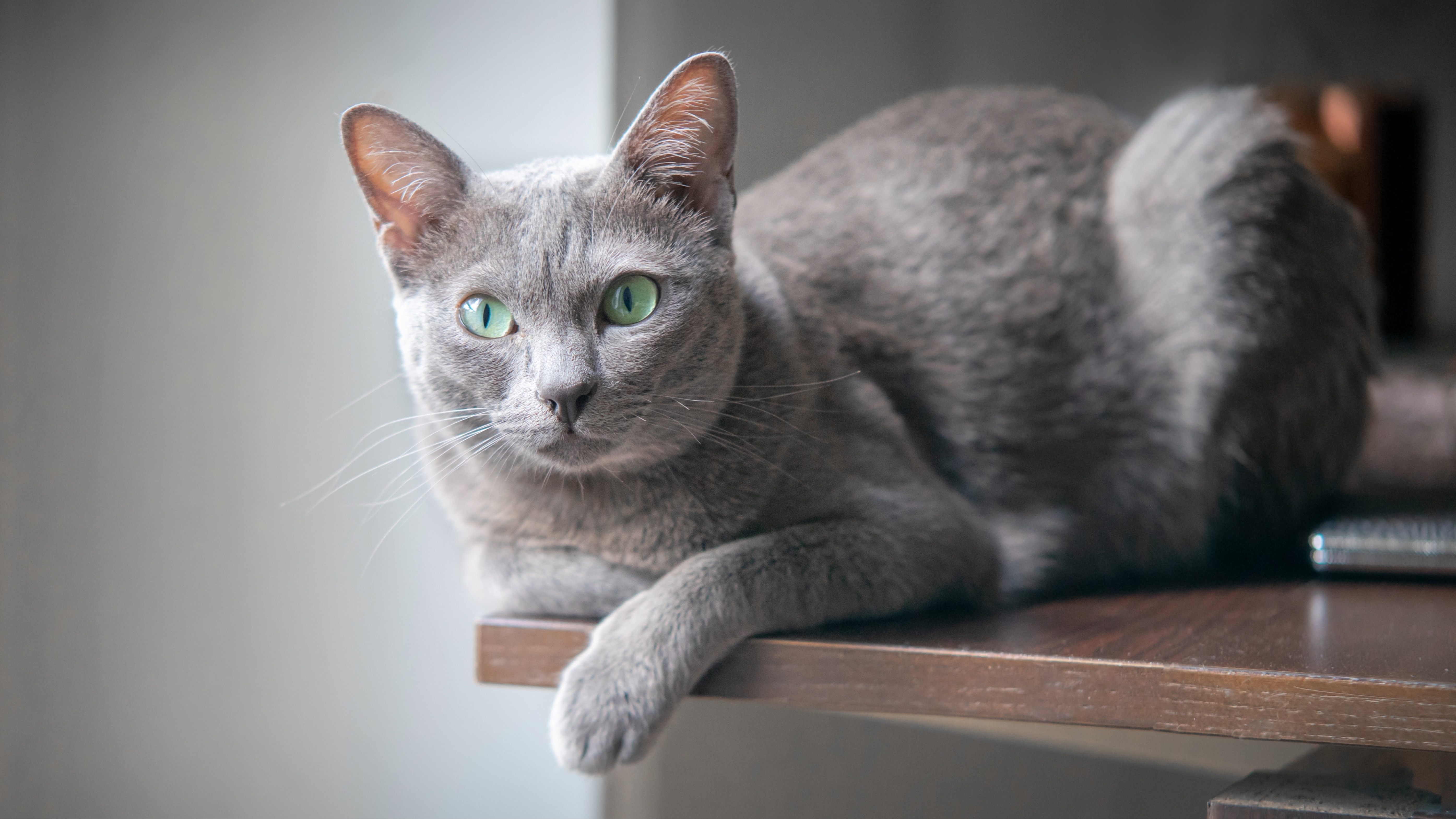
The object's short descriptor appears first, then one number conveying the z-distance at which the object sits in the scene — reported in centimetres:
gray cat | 75
